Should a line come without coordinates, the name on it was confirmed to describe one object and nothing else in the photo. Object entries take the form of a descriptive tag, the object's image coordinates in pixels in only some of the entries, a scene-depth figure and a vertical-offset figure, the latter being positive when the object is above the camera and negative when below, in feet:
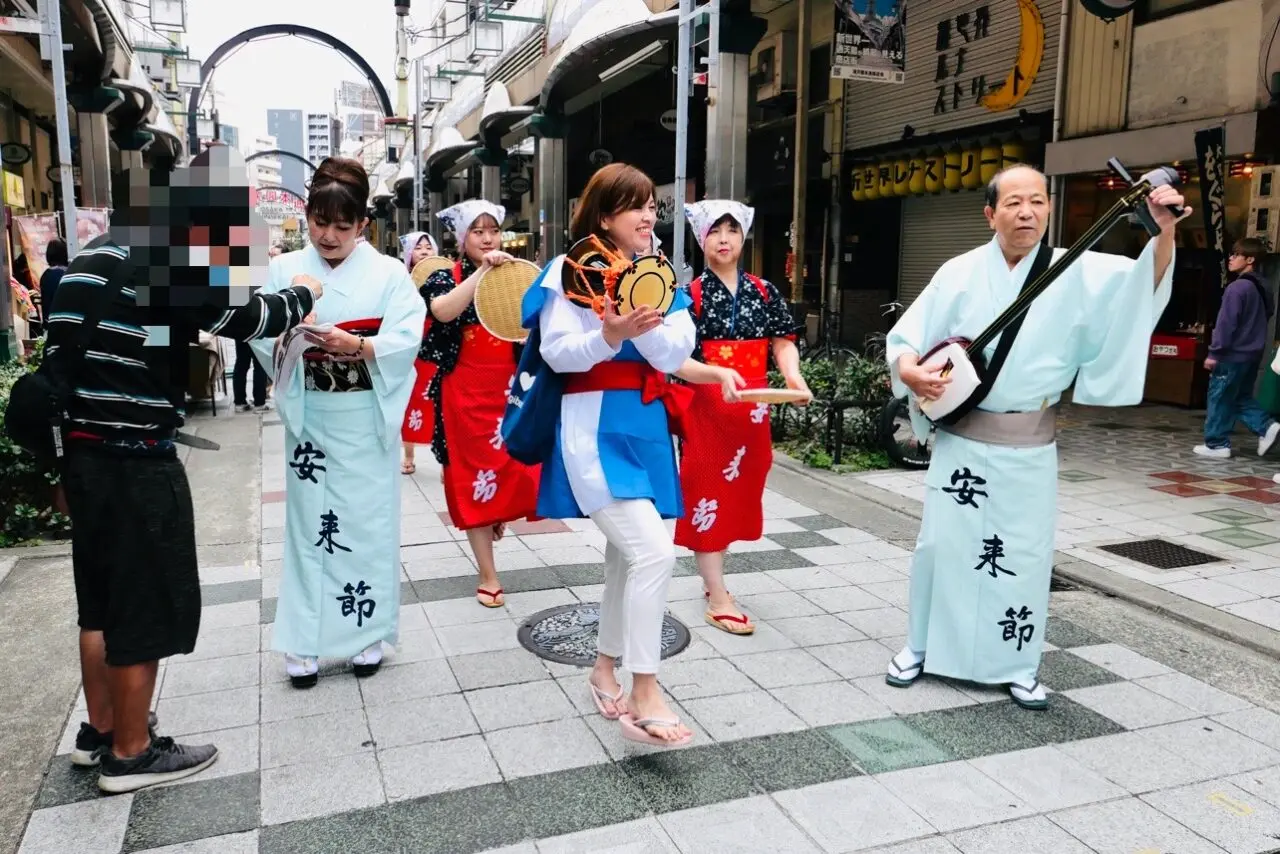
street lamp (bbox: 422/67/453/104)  102.89 +21.49
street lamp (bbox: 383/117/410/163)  119.03 +20.18
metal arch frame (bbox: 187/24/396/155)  123.54 +30.99
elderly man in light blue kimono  11.59 -1.39
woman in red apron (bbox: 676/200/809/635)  14.79 -1.68
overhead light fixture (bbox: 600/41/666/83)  52.60 +13.06
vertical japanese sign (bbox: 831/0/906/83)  36.96 +9.76
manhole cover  13.74 -4.93
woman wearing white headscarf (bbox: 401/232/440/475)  22.84 -2.35
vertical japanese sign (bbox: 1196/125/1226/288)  29.53 +3.59
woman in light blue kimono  12.09 -1.75
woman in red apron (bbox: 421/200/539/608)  16.03 -2.12
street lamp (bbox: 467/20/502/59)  79.66 +20.78
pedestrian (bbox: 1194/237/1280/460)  28.48 -1.55
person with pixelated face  9.28 -1.07
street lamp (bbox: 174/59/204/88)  90.24 +20.06
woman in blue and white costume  10.46 -1.53
